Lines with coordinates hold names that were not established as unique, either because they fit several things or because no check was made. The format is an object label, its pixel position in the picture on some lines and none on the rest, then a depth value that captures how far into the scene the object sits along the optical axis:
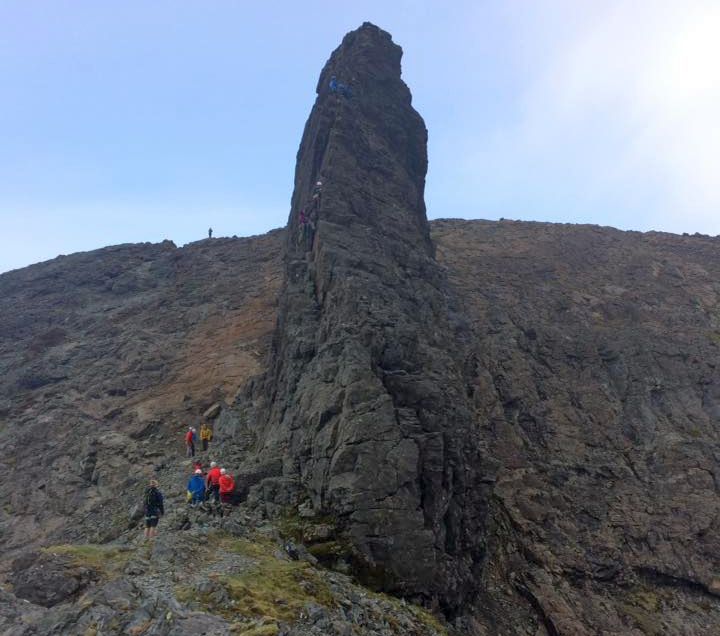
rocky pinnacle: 16.78
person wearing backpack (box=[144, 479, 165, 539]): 15.91
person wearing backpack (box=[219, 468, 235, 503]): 17.47
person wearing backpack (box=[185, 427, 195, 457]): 24.09
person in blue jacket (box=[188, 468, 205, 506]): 17.52
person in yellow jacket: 24.56
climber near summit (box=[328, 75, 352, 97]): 35.06
